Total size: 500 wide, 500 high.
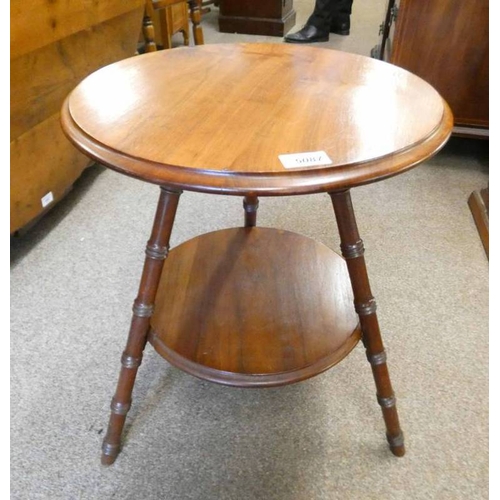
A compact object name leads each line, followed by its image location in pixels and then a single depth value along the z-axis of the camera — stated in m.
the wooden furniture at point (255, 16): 3.10
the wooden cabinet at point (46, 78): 1.16
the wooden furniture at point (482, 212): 1.44
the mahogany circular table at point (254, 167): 0.60
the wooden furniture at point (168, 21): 1.43
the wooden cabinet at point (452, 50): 1.53
